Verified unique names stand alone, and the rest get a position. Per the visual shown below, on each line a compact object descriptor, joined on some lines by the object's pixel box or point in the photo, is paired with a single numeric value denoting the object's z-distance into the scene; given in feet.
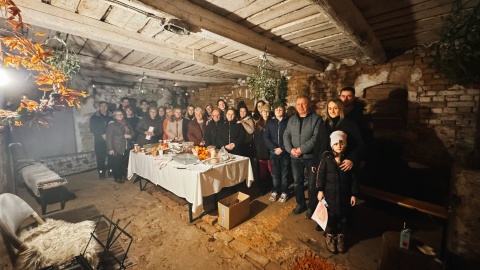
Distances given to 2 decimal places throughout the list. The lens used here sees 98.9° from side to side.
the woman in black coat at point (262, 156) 15.61
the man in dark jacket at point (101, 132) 21.07
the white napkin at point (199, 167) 10.98
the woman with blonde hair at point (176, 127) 19.14
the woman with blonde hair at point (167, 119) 19.38
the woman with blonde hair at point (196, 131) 18.03
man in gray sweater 12.16
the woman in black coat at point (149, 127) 20.48
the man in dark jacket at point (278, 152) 13.98
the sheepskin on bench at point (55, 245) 7.05
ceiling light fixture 7.98
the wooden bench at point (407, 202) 9.66
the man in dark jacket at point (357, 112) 11.88
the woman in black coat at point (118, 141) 19.30
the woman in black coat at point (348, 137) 9.64
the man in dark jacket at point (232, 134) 15.70
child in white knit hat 9.41
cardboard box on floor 11.35
